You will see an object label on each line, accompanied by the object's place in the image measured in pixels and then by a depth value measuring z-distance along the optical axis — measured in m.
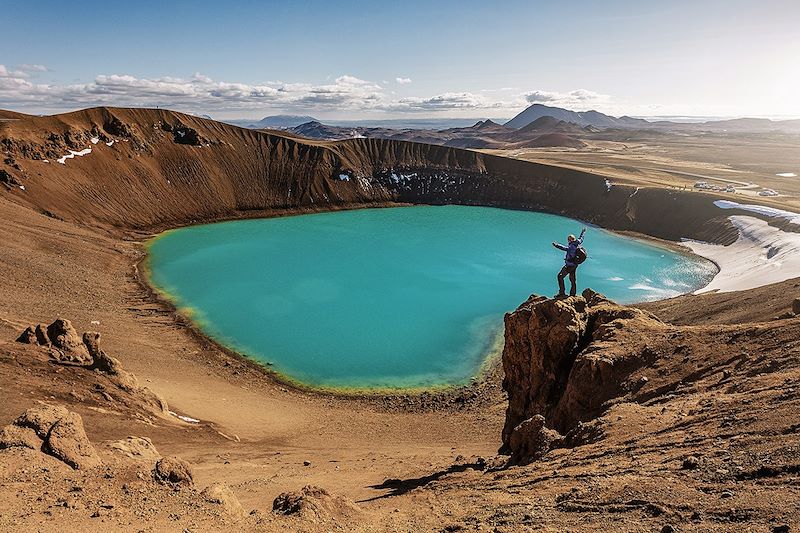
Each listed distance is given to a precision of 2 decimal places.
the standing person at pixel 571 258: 18.13
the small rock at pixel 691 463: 8.17
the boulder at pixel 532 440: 11.91
